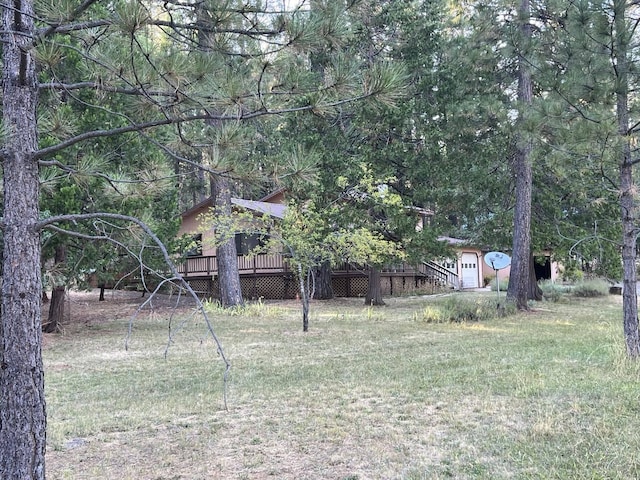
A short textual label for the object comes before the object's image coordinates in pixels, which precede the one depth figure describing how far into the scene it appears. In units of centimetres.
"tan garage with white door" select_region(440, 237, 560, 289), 2628
